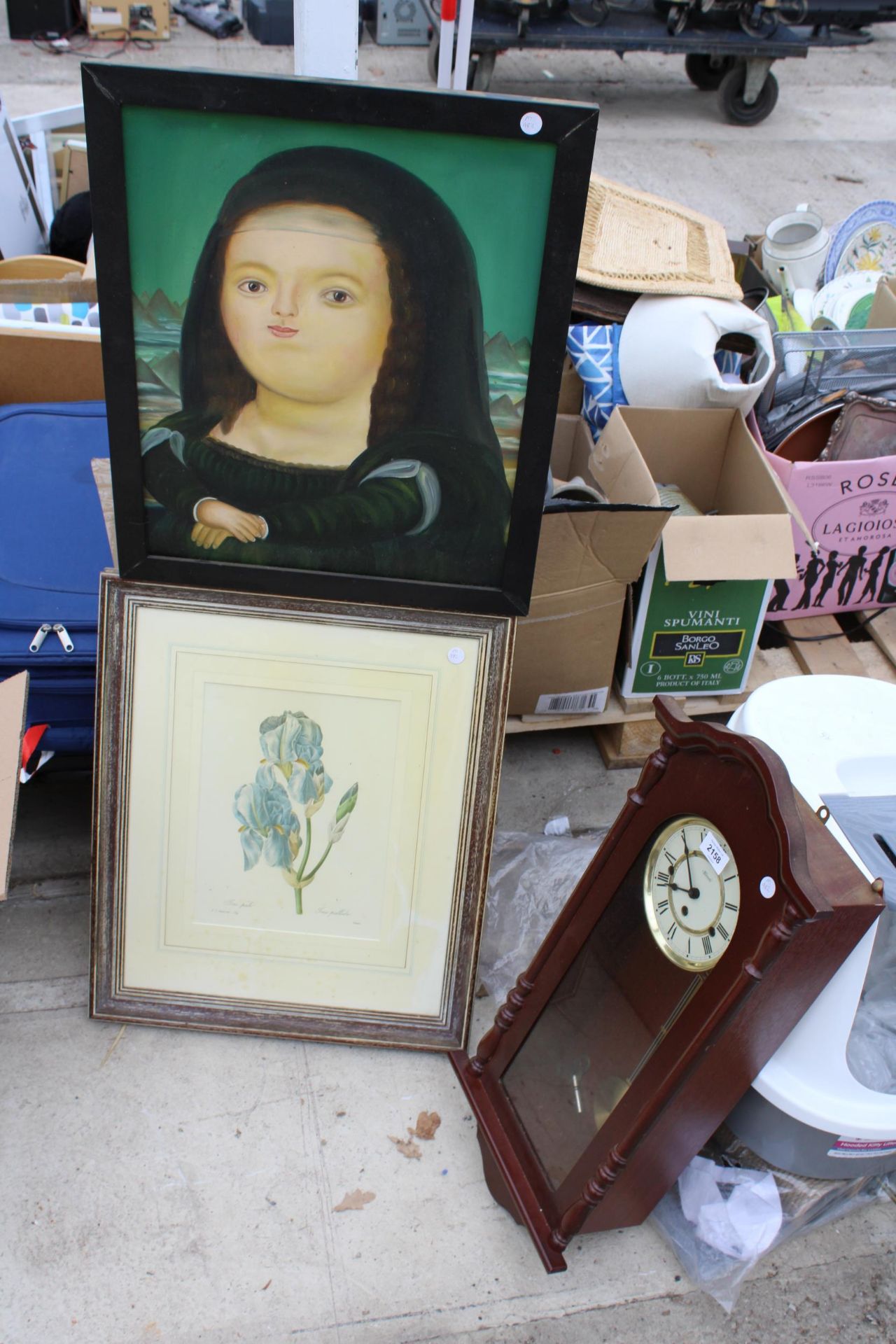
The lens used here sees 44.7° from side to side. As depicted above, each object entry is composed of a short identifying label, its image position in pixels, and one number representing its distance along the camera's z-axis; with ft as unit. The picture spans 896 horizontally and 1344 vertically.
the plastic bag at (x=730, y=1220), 5.62
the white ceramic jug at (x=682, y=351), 8.73
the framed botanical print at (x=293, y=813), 6.03
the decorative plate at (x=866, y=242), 12.06
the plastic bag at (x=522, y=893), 7.23
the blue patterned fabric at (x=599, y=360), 9.04
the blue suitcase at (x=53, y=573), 6.77
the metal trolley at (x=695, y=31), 20.21
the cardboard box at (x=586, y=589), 7.32
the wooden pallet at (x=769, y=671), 8.54
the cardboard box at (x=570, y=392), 9.33
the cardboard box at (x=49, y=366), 8.37
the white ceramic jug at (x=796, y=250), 11.89
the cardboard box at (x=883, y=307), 10.38
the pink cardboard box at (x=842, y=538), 8.75
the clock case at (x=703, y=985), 4.51
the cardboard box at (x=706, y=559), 7.53
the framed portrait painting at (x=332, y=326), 4.56
